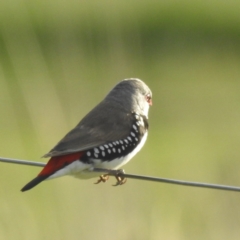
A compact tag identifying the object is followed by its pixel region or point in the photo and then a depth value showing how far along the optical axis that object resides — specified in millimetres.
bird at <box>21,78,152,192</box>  9255
